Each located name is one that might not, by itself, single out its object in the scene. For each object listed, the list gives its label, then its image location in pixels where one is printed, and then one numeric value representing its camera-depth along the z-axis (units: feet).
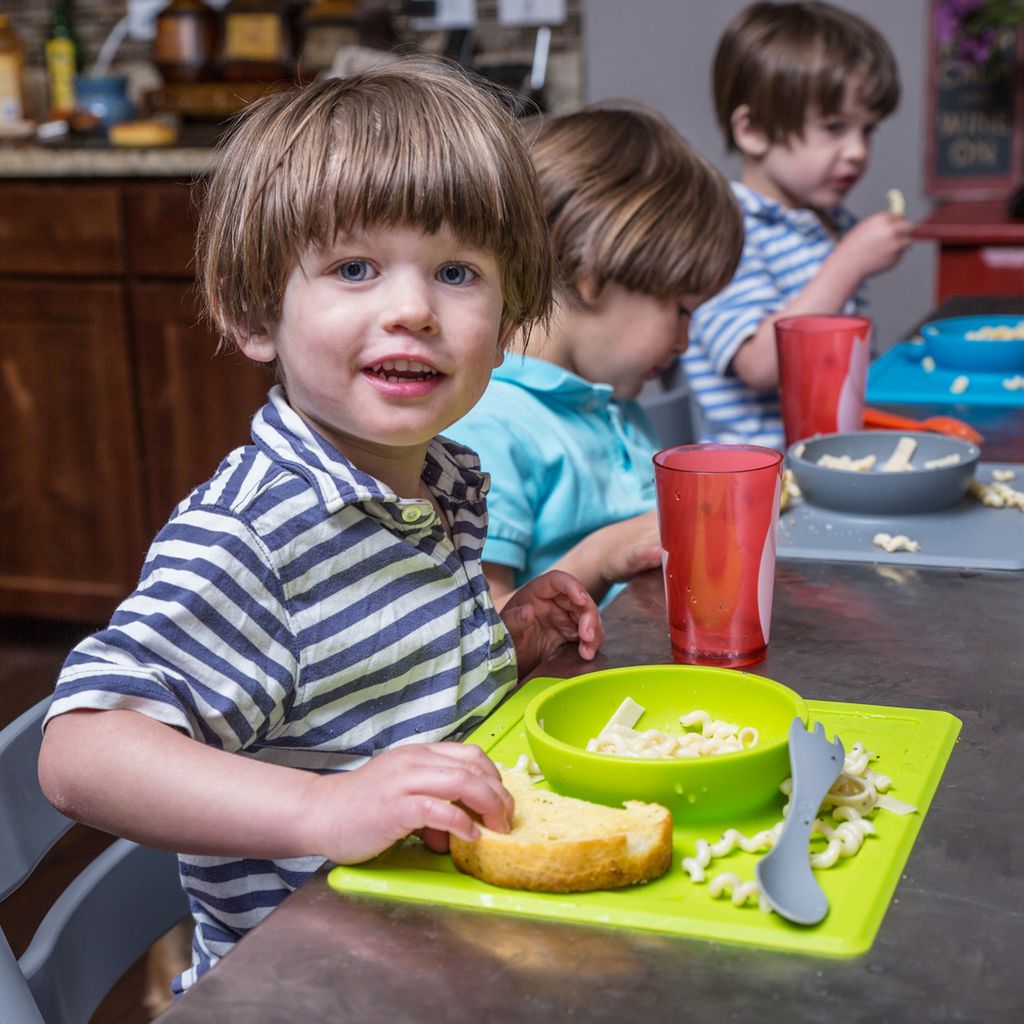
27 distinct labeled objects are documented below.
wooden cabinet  9.84
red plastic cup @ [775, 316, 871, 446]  4.72
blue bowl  5.81
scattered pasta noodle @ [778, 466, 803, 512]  4.30
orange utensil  4.88
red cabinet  10.02
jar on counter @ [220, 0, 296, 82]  10.44
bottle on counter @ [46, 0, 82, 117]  11.57
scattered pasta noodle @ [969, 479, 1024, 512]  4.18
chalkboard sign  11.05
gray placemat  3.78
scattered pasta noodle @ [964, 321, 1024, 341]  6.04
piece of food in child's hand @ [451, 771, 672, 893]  2.09
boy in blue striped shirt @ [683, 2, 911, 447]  7.13
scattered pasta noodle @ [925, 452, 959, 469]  4.28
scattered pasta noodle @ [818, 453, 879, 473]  4.33
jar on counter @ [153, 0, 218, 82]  10.55
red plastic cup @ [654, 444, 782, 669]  3.07
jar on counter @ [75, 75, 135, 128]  11.05
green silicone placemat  1.98
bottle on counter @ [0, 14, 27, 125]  11.25
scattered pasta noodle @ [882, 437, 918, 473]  4.45
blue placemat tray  5.61
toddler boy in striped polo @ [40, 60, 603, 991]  2.54
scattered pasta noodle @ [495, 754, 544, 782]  2.48
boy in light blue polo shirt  4.70
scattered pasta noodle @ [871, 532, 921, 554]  3.85
